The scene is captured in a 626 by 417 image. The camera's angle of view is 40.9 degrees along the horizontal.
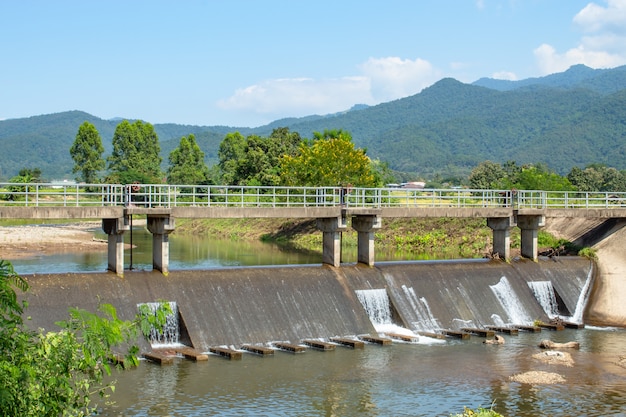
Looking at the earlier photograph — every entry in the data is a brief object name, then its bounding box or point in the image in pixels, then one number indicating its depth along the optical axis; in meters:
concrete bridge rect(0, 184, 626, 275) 35.59
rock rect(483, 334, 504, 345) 37.47
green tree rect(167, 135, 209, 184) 141.12
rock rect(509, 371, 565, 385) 30.55
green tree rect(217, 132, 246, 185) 157.12
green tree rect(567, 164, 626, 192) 122.75
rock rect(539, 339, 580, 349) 36.25
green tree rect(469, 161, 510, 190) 146.12
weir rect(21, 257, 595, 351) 34.50
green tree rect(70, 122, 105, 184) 136.00
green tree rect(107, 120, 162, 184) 143.62
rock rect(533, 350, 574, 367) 33.81
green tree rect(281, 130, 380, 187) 88.69
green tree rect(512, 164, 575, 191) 89.19
